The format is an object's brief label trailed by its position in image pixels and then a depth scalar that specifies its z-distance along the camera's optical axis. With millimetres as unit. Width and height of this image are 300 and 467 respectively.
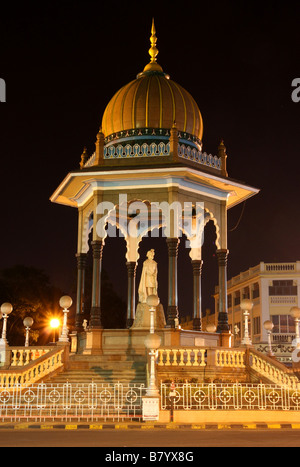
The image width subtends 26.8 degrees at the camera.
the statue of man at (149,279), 24359
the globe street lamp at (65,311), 21203
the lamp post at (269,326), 25209
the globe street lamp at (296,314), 21319
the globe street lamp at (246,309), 21548
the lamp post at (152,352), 16209
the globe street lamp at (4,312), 23781
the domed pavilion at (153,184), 23219
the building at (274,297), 60219
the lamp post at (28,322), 28281
